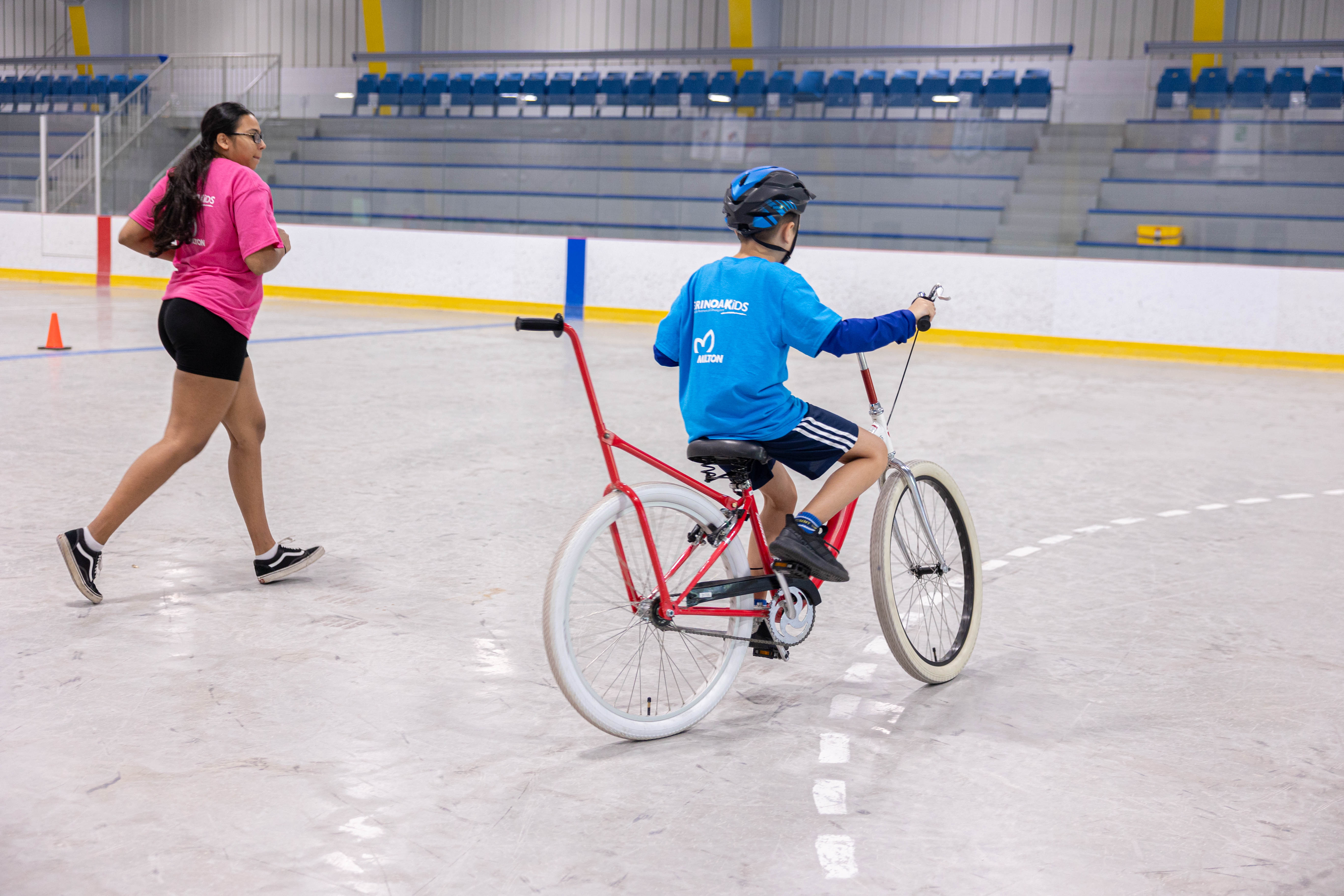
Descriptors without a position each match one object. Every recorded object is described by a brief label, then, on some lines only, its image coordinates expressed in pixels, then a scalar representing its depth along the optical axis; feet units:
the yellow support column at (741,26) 69.97
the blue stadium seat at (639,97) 56.59
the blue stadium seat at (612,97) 56.75
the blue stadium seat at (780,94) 53.72
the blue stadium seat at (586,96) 58.49
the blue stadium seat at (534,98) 59.62
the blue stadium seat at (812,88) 54.95
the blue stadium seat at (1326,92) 45.70
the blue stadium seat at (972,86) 52.54
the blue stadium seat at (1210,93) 47.55
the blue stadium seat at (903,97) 52.13
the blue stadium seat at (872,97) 52.95
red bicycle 9.36
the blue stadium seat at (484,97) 60.39
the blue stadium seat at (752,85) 62.75
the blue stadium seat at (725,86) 62.59
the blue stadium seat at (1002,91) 51.06
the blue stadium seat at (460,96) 60.23
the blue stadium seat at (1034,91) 51.01
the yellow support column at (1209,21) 59.77
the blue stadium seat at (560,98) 59.00
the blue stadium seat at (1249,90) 46.57
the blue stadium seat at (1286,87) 46.21
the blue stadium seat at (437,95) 60.44
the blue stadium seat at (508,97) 59.57
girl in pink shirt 12.76
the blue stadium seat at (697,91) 56.34
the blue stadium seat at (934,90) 51.65
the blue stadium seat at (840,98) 53.16
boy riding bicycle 9.52
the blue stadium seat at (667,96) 55.77
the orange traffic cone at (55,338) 33.17
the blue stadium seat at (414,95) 60.54
